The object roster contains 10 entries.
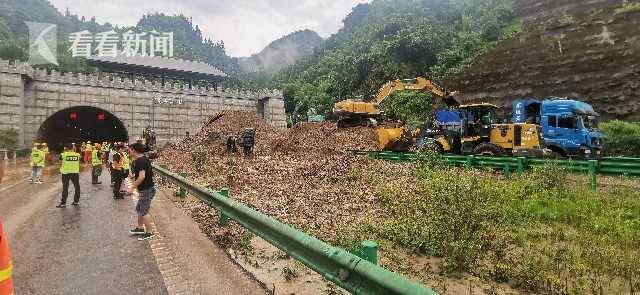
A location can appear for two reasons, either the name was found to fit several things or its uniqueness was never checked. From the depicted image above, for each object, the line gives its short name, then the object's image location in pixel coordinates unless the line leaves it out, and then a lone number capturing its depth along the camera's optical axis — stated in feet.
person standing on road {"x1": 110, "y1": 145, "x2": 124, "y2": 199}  40.11
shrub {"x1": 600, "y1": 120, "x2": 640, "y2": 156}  77.46
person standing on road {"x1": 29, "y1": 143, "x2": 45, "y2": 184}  55.21
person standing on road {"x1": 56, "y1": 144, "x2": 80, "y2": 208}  35.94
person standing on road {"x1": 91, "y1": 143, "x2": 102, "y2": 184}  53.52
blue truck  54.39
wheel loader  51.29
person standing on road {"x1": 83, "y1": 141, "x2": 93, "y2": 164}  83.22
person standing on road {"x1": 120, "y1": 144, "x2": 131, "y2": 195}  41.93
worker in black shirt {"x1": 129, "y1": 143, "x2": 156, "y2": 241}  24.14
